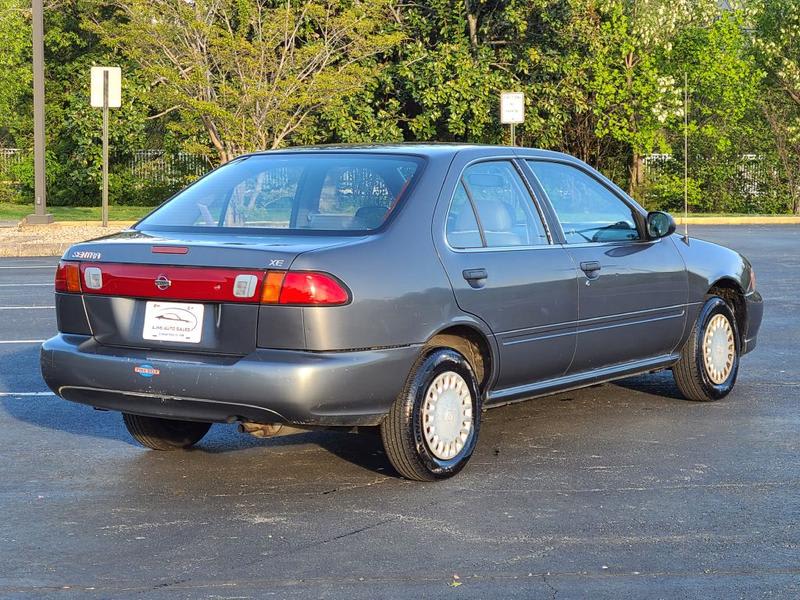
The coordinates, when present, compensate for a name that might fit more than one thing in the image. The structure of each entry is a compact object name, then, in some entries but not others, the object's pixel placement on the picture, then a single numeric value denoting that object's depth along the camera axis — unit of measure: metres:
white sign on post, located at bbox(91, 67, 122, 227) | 24.16
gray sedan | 5.77
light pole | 24.91
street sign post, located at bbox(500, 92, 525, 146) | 28.06
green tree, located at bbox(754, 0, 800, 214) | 35.44
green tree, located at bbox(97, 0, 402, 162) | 27.75
